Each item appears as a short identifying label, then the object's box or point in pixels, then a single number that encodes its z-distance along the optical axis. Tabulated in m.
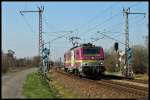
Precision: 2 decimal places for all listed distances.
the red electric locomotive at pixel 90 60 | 45.19
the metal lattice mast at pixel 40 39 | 44.31
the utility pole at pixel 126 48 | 49.83
